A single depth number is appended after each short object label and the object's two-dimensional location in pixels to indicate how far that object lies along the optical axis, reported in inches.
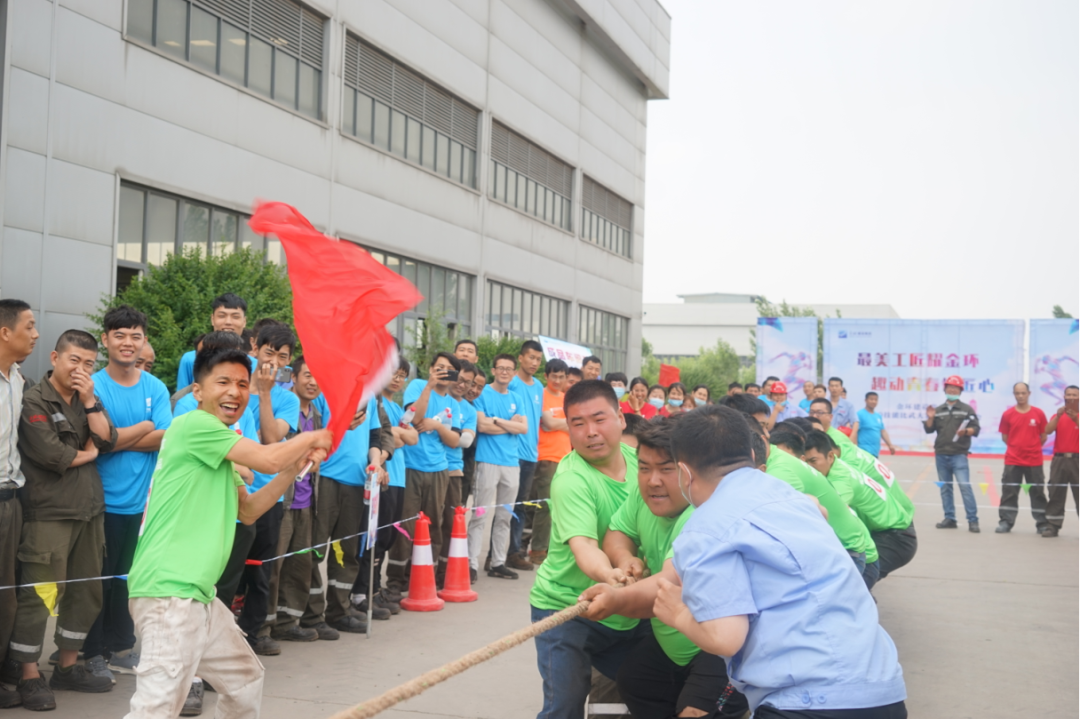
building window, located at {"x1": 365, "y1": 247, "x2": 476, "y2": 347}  834.8
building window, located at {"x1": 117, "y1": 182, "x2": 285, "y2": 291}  560.1
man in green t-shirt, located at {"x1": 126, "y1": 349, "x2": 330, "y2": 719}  147.3
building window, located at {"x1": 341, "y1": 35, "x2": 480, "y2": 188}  783.7
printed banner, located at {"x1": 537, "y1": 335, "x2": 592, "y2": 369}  569.3
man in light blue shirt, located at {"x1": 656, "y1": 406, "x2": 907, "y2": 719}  108.7
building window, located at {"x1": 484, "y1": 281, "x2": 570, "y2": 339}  1016.9
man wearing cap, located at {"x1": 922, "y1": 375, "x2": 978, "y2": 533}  556.1
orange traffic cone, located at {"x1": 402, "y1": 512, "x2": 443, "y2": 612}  315.9
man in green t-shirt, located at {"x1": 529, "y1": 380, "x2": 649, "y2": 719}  156.7
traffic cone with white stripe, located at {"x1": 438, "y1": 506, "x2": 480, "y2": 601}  332.5
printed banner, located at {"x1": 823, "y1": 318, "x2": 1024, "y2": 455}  1085.8
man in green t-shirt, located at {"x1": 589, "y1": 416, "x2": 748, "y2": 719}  149.3
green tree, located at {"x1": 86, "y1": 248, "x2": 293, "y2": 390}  410.0
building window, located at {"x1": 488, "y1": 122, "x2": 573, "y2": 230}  1029.2
